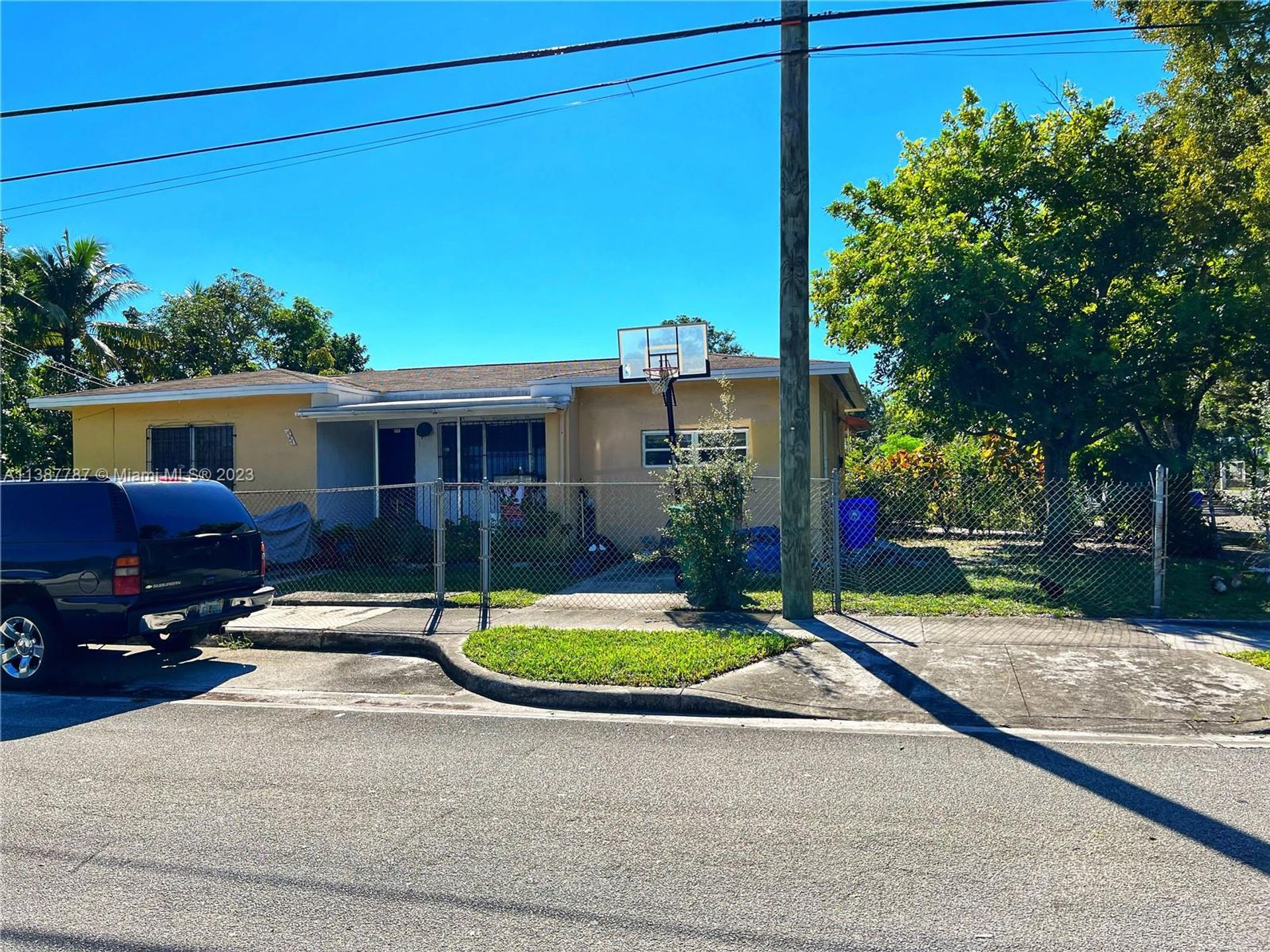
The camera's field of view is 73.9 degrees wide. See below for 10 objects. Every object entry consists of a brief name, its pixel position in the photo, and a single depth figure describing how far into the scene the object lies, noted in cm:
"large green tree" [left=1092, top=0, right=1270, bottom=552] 1144
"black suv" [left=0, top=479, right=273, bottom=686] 732
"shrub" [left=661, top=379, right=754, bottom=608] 973
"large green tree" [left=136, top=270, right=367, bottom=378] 3356
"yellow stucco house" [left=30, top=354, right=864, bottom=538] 1468
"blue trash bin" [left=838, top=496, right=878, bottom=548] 1383
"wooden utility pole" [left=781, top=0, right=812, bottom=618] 876
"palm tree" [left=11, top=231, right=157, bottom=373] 2491
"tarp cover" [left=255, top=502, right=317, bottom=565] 1454
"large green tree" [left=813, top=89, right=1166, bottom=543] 1274
